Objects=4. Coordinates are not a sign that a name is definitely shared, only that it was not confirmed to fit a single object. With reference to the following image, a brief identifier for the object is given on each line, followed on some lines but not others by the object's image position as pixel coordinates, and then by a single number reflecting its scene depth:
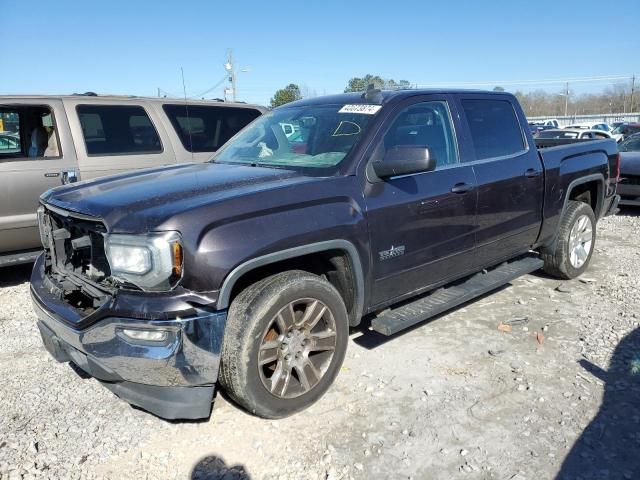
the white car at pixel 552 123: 35.60
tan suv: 5.16
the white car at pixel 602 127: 32.75
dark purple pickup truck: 2.54
